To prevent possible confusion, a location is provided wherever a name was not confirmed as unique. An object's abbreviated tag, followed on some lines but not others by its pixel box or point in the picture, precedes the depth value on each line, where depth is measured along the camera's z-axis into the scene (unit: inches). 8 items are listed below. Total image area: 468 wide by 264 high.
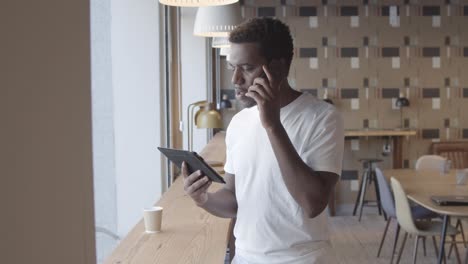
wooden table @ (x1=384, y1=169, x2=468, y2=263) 168.2
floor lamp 189.0
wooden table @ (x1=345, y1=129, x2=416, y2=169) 332.8
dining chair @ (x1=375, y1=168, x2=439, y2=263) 215.9
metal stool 331.0
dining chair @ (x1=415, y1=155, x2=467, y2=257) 259.6
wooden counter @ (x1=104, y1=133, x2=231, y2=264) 84.5
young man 66.7
